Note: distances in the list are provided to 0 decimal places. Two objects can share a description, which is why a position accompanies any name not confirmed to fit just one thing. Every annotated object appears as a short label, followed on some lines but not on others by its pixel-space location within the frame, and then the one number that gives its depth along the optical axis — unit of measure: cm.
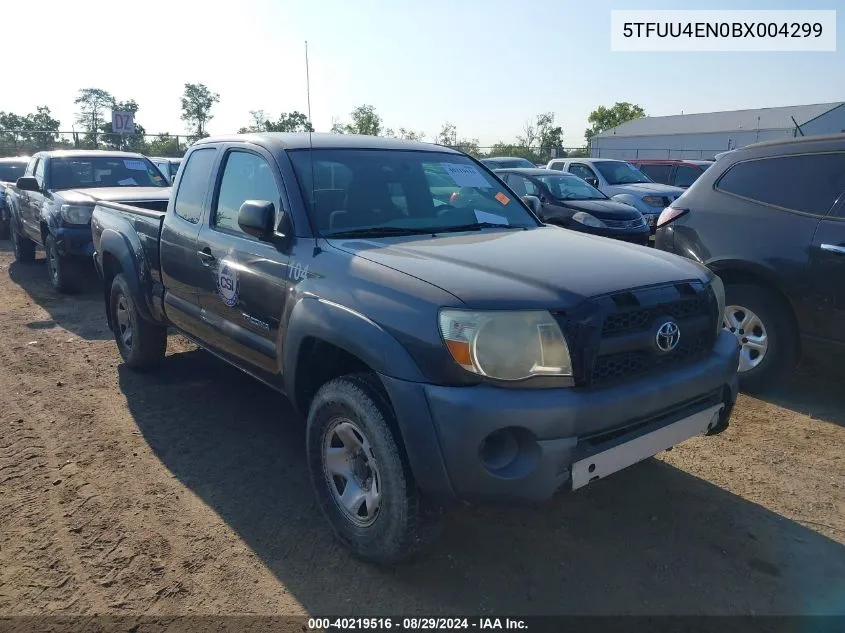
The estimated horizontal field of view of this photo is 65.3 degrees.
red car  1694
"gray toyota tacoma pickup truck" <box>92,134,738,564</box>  243
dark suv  440
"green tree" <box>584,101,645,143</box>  7288
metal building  4597
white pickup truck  1270
